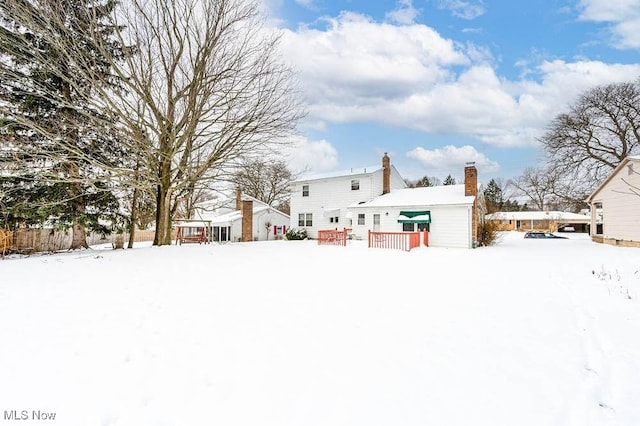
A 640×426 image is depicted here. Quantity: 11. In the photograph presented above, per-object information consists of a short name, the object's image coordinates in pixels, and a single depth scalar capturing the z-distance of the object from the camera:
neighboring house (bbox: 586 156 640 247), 16.09
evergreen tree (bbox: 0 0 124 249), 9.96
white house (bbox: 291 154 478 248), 18.95
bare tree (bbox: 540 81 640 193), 24.45
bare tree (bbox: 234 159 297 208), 36.18
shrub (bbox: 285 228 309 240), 25.73
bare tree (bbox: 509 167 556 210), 47.42
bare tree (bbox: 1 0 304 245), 11.16
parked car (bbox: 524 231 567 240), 31.27
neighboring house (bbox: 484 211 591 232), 44.99
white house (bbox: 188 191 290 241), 29.52
